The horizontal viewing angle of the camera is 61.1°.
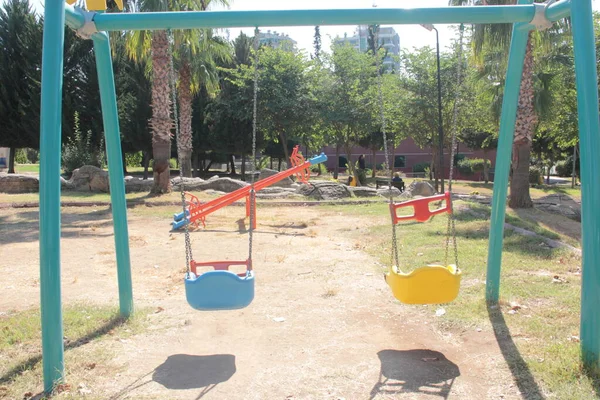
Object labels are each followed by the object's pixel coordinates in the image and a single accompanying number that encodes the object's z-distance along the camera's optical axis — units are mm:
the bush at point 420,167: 43050
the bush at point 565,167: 41591
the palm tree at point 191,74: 20750
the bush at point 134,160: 48038
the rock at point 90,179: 18391
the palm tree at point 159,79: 14977
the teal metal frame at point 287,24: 3223
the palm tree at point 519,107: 12008
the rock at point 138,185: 18109
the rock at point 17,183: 18016
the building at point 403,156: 47875
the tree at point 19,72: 26969
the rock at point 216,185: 18391
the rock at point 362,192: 17805
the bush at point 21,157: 59559
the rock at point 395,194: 17520
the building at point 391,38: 119669
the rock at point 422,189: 18750
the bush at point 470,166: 36250
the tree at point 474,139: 37712
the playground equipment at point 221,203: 10609
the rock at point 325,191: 16734
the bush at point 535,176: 30656
